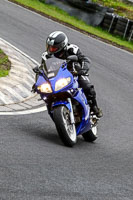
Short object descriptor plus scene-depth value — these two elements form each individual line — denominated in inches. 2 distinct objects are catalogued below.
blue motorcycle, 629.0
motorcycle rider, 661.3
